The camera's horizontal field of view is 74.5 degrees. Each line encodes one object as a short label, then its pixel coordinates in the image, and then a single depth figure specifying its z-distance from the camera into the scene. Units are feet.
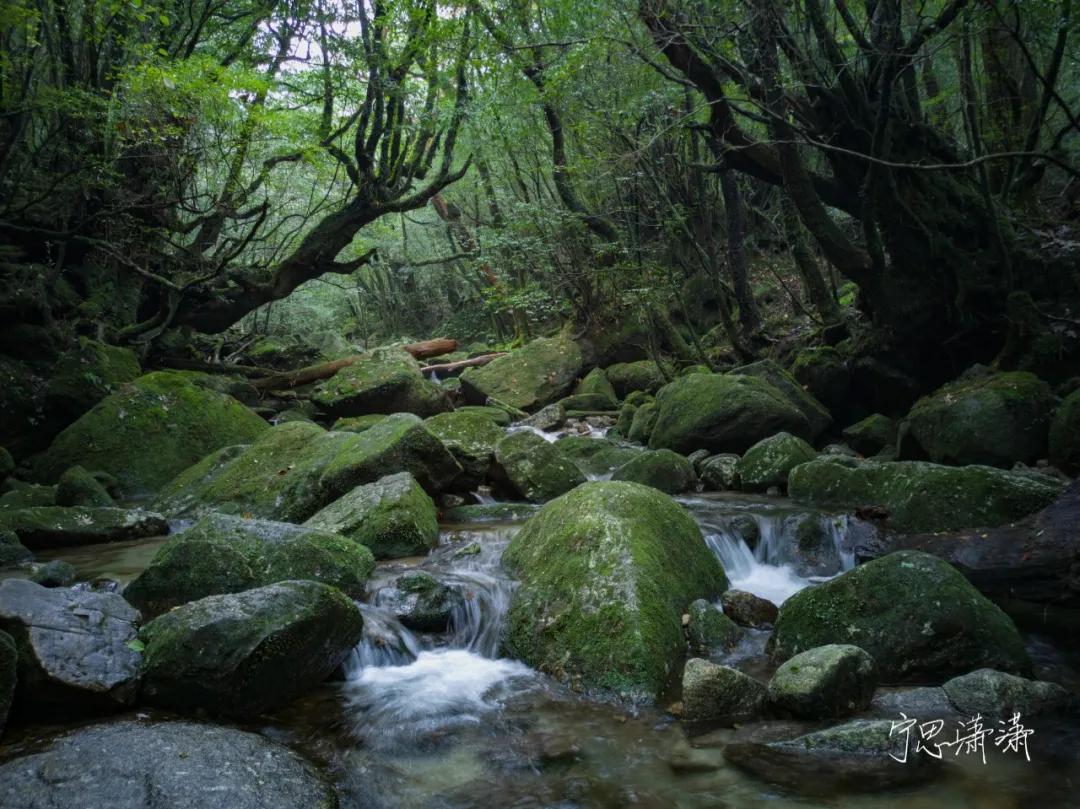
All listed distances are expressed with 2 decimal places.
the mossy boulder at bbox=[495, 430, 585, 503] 26.58
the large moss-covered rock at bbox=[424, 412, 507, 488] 27.82
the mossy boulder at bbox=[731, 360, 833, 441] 33.86
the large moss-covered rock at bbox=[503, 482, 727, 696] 13.33
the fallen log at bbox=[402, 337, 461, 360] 67.87
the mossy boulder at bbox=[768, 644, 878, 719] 11.56
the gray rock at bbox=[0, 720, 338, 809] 8.63
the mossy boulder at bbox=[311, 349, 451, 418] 42.57
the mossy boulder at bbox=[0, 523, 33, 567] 19.56
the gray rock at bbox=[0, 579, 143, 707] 10.75
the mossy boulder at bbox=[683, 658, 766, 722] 11.88
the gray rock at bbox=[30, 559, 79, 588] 17.43
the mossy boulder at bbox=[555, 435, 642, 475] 32.86
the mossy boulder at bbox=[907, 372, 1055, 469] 24.22
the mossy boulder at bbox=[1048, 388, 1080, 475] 22.06
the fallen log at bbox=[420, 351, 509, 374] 66.23
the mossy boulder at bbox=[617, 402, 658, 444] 37.32
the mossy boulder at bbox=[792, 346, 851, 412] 36.27
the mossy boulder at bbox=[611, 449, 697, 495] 27.84
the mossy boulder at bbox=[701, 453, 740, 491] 28.25
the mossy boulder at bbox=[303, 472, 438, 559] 20.24
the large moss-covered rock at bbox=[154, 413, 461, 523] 23.76
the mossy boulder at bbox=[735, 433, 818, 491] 26.94
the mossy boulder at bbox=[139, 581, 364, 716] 11.50
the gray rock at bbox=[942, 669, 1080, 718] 11.35
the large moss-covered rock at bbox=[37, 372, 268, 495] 31.83
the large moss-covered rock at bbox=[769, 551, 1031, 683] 13.02
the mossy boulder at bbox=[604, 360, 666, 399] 50.85
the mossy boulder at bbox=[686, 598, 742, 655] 14.57
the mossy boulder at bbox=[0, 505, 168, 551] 22.20
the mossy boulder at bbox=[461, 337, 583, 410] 53.26
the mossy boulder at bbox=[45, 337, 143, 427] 35.37
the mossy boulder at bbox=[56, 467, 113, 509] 26.78
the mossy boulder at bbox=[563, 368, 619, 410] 50.29
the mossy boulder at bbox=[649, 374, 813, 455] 31.12
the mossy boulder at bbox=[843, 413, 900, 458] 31.35
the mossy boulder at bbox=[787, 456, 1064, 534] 18.76
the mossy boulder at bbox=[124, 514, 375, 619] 15.26
